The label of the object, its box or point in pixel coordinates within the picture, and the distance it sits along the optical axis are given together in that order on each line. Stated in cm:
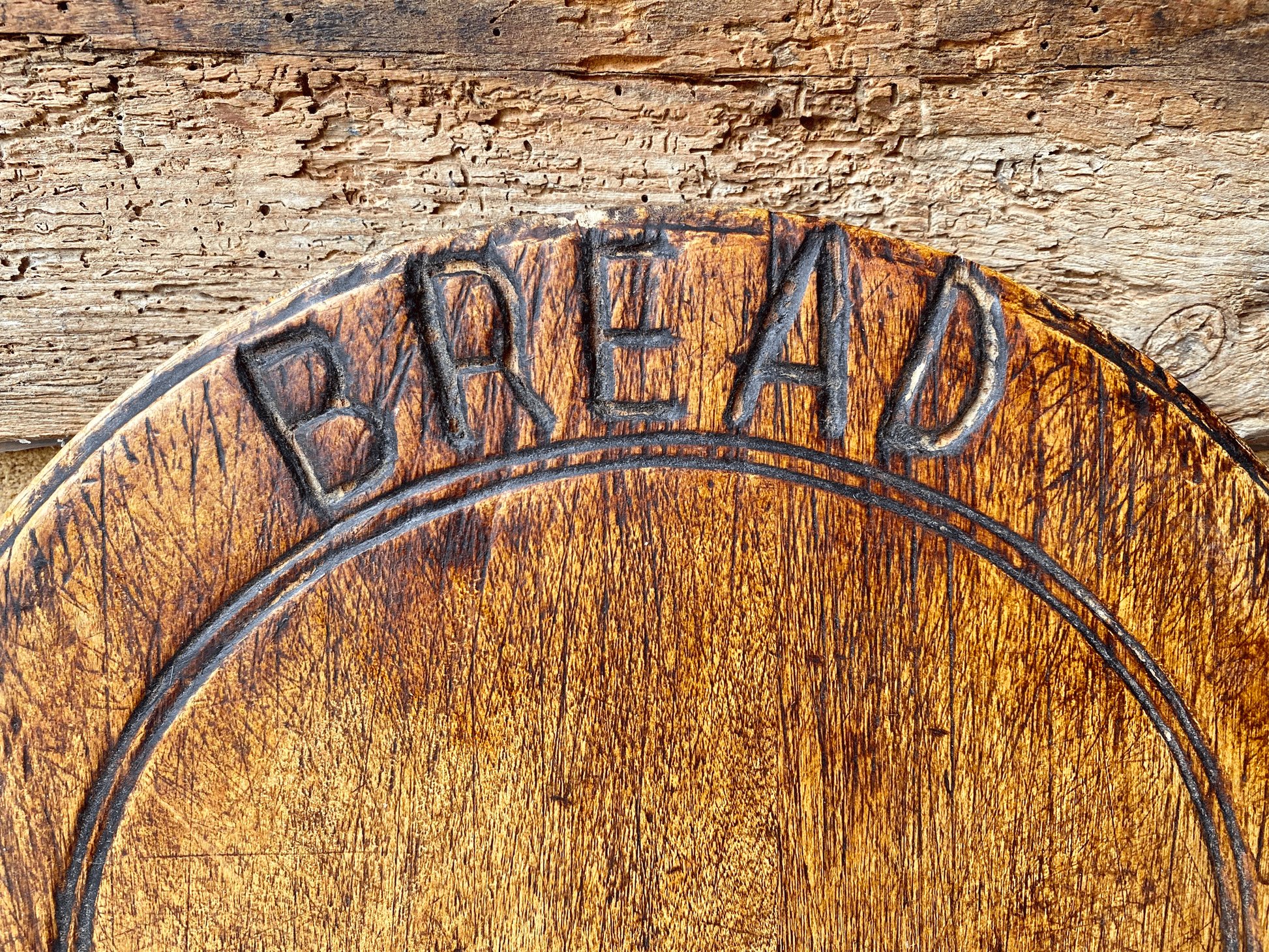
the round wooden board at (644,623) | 24
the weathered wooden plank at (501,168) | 30
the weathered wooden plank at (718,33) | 29
